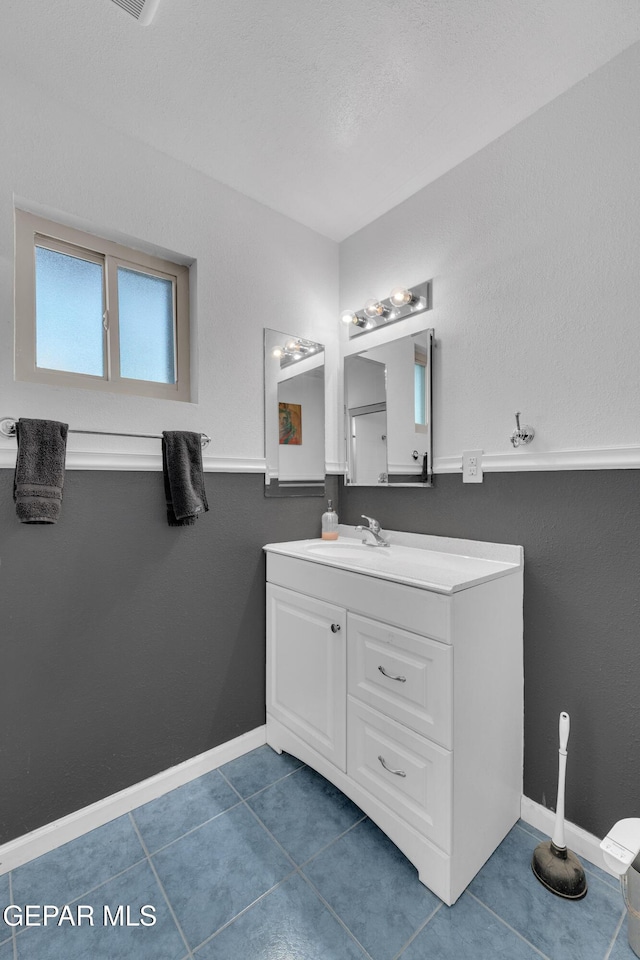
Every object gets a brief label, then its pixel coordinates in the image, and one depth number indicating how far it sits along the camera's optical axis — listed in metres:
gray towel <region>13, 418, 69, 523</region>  1.29
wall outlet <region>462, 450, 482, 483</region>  1.67
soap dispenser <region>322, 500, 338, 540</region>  2.16
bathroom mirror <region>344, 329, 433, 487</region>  1.87
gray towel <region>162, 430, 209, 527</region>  1.61
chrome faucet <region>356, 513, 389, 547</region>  1.98
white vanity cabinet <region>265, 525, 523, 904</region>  1.22
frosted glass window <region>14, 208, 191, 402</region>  1.48
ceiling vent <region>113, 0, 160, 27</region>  1.13
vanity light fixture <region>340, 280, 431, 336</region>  1.88
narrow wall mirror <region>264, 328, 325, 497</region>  2.01
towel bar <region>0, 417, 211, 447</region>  1.33
